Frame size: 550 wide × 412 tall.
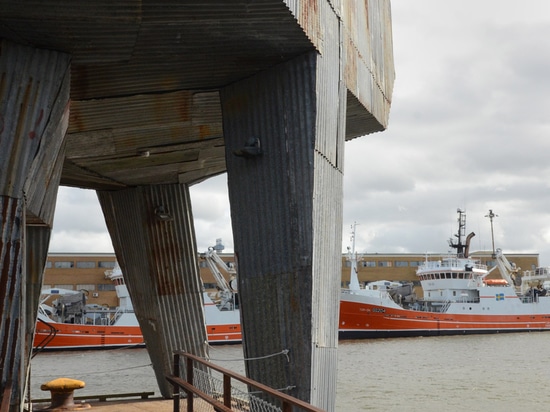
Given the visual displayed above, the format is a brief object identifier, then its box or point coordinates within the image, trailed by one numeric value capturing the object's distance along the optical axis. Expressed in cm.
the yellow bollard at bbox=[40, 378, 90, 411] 1191
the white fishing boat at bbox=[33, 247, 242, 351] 5147
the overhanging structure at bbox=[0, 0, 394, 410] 669
